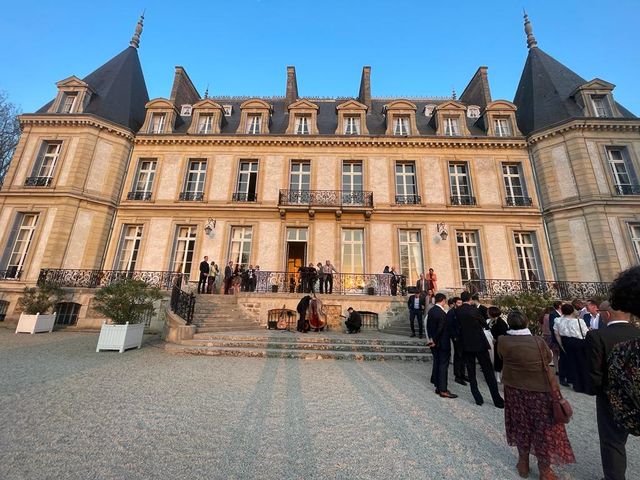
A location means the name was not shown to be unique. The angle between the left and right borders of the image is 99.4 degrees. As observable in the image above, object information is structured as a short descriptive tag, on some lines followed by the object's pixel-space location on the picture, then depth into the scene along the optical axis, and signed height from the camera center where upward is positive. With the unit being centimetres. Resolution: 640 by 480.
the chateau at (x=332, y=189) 1253 +524
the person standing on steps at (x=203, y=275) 1130 +68
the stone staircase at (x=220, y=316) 914 -85
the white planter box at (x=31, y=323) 966 -126
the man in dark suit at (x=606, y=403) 212 -81
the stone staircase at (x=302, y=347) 700 -142
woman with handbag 236 -96
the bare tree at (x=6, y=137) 1758 +972
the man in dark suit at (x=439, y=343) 464 -81
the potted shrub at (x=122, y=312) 723 -62
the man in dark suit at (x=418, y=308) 855 -37
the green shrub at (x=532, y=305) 738 -17
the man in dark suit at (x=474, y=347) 430 -78
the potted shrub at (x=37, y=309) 970 -81
